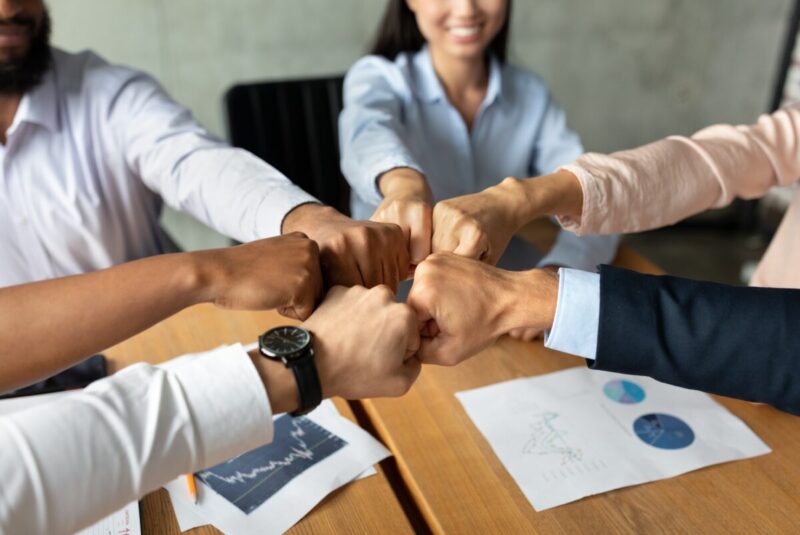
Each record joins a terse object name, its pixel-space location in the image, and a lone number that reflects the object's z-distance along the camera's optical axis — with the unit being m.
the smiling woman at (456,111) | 1.57
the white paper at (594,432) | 0.97
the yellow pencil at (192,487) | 0.90
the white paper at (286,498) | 0.87
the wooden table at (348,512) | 0.87
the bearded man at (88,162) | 1.38
